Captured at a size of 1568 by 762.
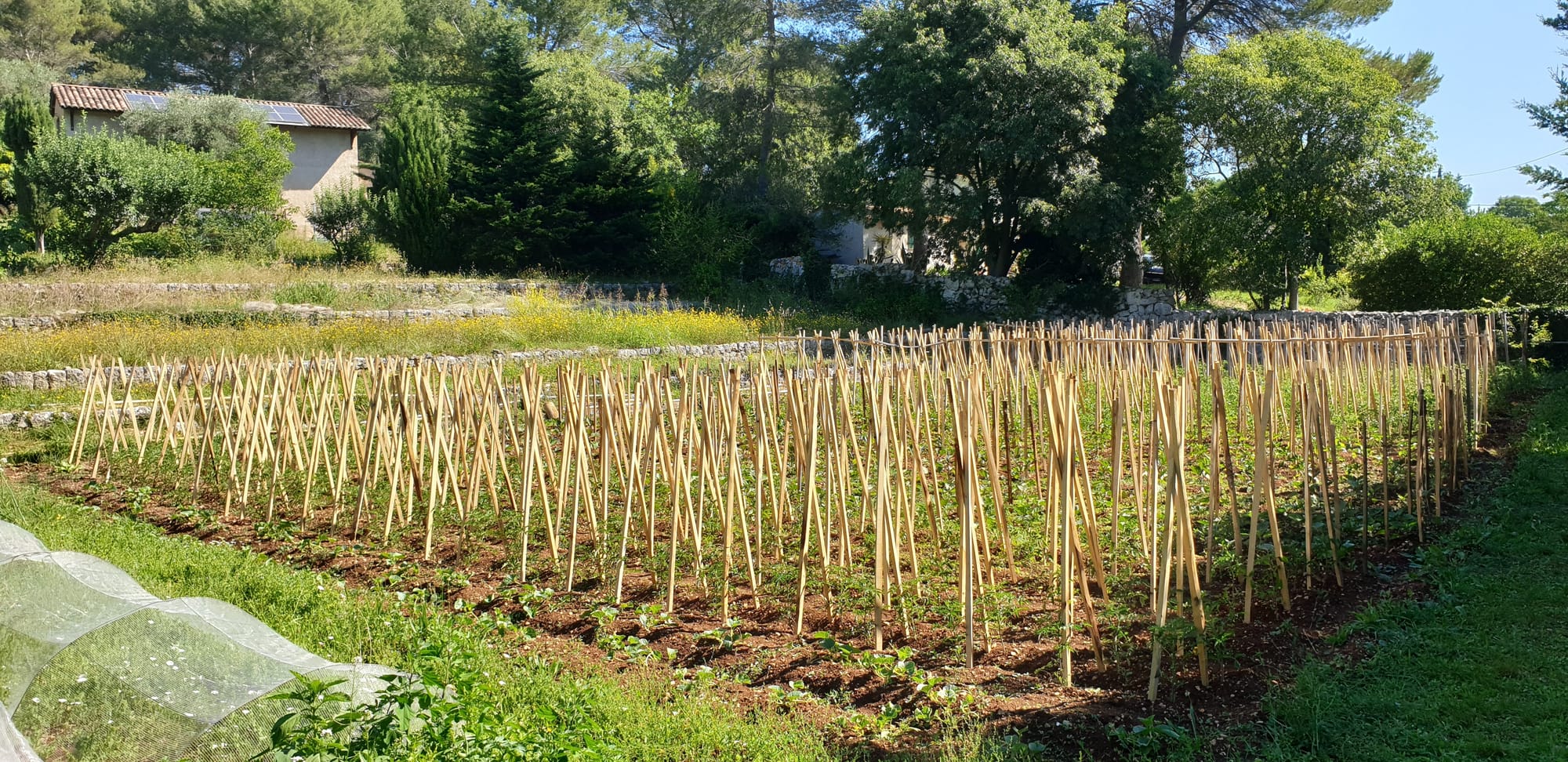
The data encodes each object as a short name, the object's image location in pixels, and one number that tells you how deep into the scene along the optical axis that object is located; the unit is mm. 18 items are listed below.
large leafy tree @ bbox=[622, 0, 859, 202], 25844
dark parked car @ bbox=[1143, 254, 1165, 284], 26484
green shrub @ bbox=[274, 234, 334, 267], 20625
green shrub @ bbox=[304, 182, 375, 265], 22078
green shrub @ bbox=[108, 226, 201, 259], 19000
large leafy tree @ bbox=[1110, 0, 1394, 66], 22031
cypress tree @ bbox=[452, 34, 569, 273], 21328
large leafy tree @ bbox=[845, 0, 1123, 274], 19094
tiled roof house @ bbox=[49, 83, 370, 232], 26641
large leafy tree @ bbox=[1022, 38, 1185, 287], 19484
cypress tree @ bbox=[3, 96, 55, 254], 22531
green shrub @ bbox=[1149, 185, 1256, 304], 18453
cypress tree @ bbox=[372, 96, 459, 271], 21250
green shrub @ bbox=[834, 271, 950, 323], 20266
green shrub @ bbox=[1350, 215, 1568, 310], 17578
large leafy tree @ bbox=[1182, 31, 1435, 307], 17469
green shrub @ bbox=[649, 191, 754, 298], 22266
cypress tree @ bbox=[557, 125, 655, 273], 22297
